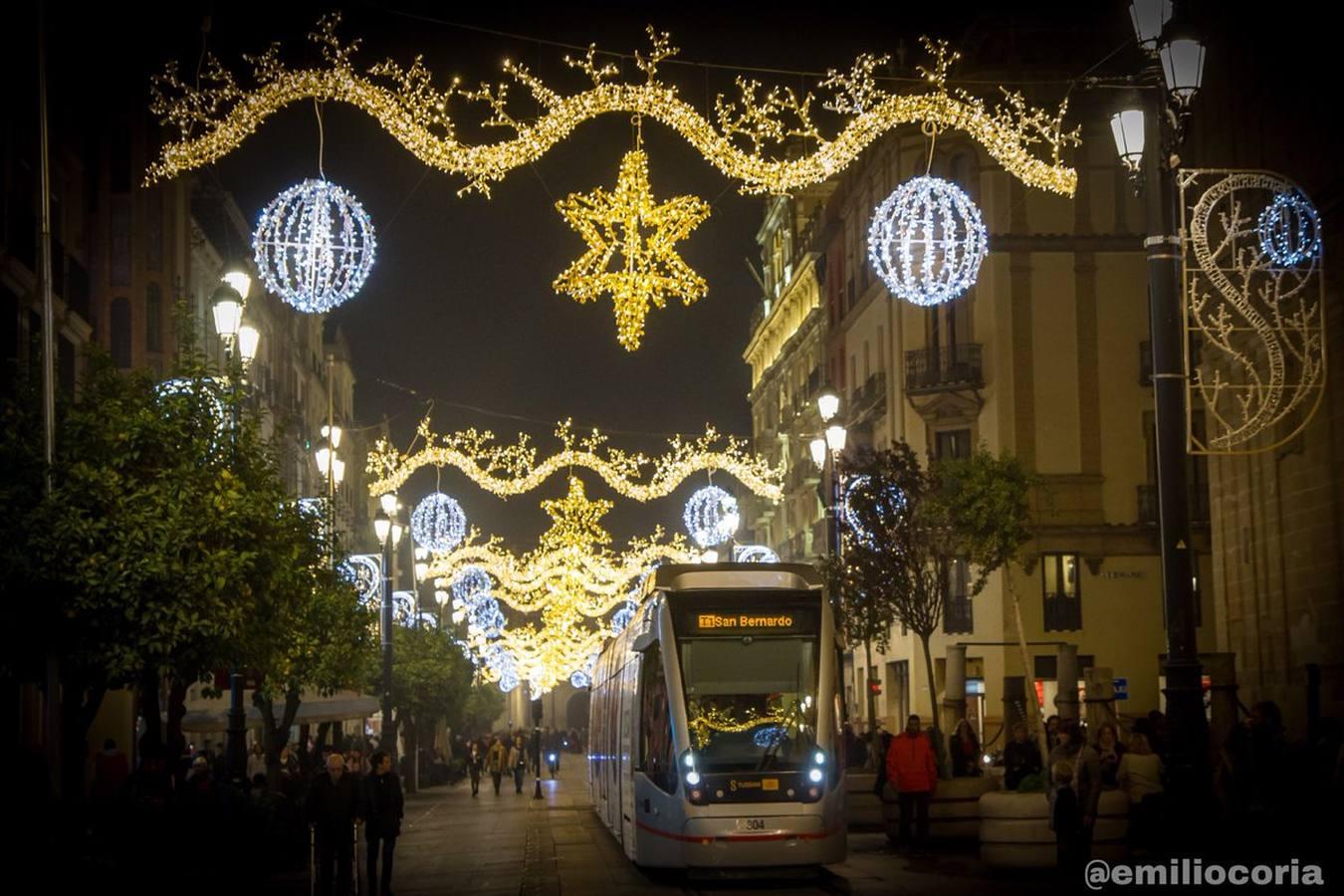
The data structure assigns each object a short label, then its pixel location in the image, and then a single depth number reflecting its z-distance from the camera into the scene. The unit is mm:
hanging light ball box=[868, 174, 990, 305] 21672
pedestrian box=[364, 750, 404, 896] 19719
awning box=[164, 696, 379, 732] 30781
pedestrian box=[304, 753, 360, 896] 18250
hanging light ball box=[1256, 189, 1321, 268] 19730
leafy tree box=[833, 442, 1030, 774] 32781
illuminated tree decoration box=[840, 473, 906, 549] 33125
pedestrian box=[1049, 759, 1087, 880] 16594
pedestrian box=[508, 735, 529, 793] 53969
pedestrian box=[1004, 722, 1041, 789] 22156
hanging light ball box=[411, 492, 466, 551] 43844
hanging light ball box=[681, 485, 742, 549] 50156
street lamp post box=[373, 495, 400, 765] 39719
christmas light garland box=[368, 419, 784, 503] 37906
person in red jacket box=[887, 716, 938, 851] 21703
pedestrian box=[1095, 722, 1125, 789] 18953
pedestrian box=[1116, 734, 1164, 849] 16938
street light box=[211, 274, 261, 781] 21438
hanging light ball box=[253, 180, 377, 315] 19469
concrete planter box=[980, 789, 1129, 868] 18797
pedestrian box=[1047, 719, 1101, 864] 16766
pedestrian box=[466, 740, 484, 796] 53719
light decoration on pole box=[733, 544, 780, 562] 53906
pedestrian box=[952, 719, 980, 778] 24906
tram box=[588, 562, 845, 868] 18609
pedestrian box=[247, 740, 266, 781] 39375
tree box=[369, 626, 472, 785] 55875
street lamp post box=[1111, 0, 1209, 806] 13109
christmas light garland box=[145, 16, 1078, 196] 17641
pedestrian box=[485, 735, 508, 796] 55012
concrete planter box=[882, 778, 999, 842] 23281
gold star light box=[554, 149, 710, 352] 18266
